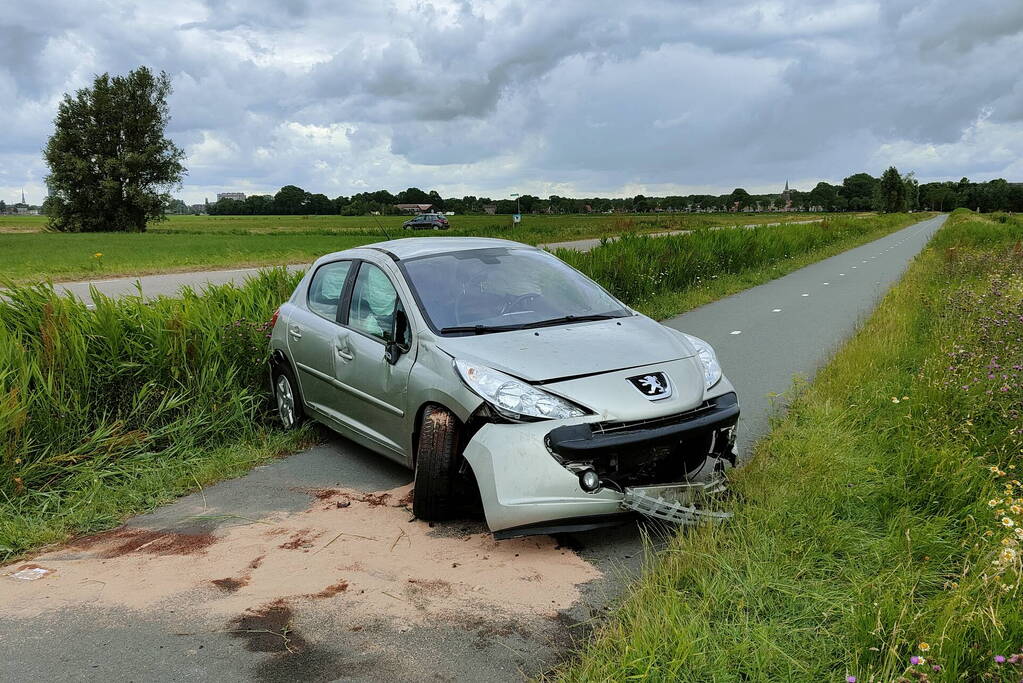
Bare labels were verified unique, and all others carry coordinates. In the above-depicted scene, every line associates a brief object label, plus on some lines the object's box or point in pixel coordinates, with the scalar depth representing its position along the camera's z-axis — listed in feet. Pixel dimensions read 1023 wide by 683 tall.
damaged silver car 13.28
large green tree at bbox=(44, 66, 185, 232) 221.05
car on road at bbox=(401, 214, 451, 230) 207.00
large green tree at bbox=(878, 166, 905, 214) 489.26
